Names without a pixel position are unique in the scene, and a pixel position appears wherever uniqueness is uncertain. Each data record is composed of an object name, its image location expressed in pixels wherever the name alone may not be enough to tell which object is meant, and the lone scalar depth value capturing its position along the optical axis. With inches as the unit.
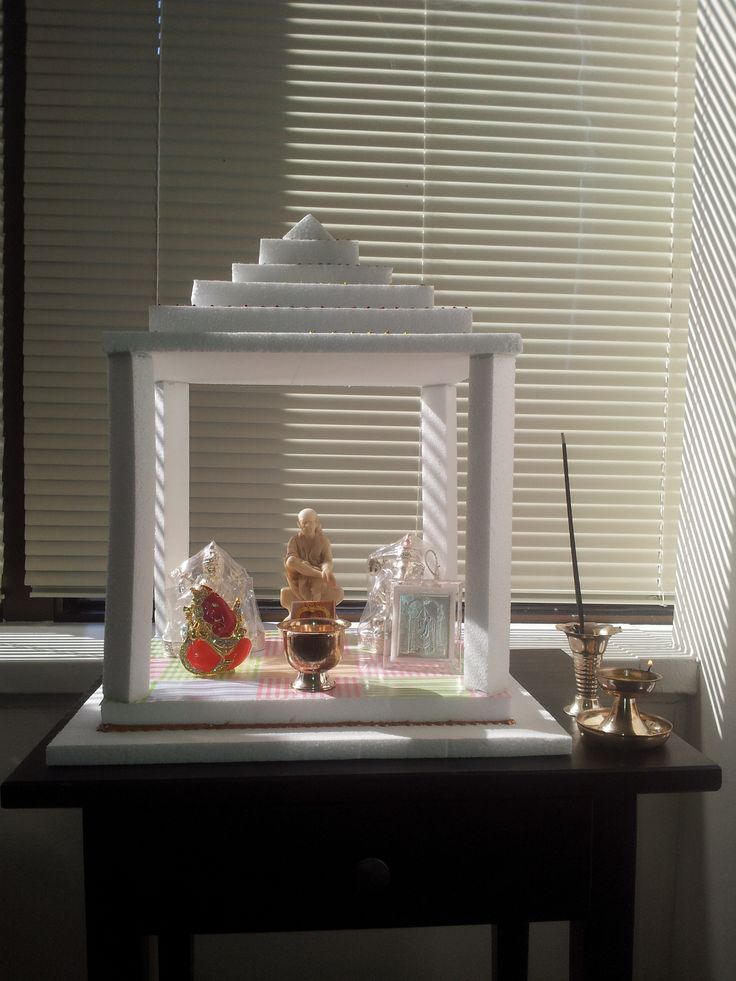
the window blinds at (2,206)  58.1
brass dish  38.1
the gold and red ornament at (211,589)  45.0
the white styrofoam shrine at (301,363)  37.5
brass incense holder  42.4
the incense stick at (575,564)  39.4
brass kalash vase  39.4
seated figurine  46.2
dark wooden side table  34.4
